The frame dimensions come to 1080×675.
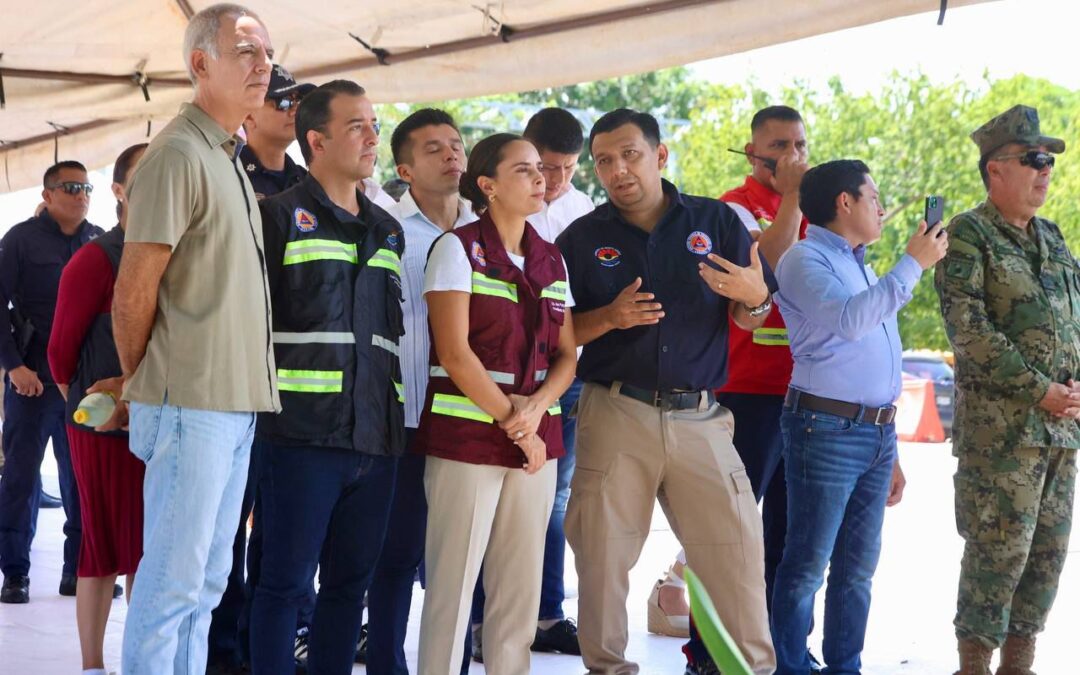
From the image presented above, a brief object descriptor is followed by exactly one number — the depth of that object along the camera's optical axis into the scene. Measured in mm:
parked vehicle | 24078
